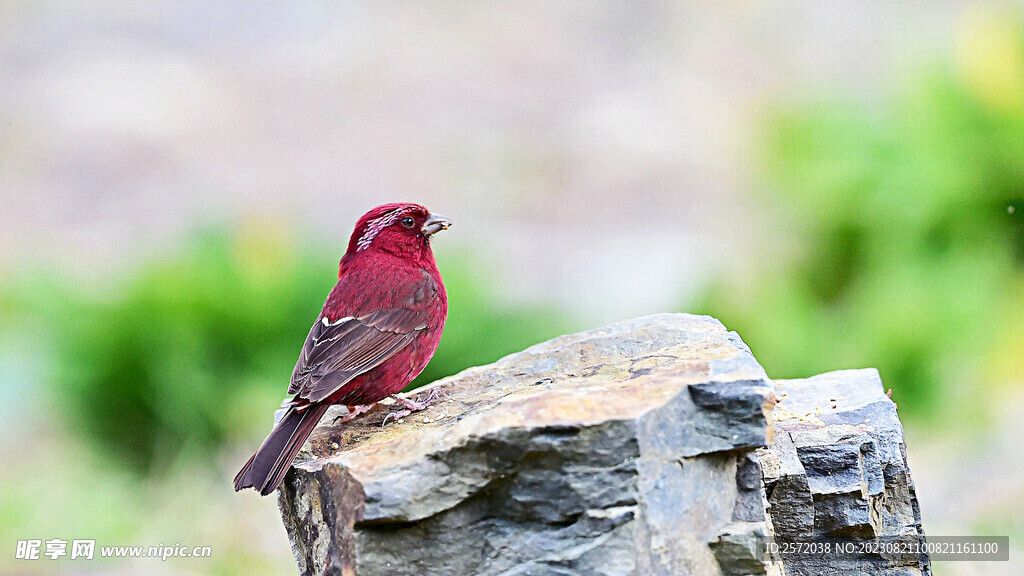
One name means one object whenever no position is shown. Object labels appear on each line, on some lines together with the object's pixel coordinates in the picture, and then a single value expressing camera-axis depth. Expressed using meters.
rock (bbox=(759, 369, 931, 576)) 6.07
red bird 6.12
